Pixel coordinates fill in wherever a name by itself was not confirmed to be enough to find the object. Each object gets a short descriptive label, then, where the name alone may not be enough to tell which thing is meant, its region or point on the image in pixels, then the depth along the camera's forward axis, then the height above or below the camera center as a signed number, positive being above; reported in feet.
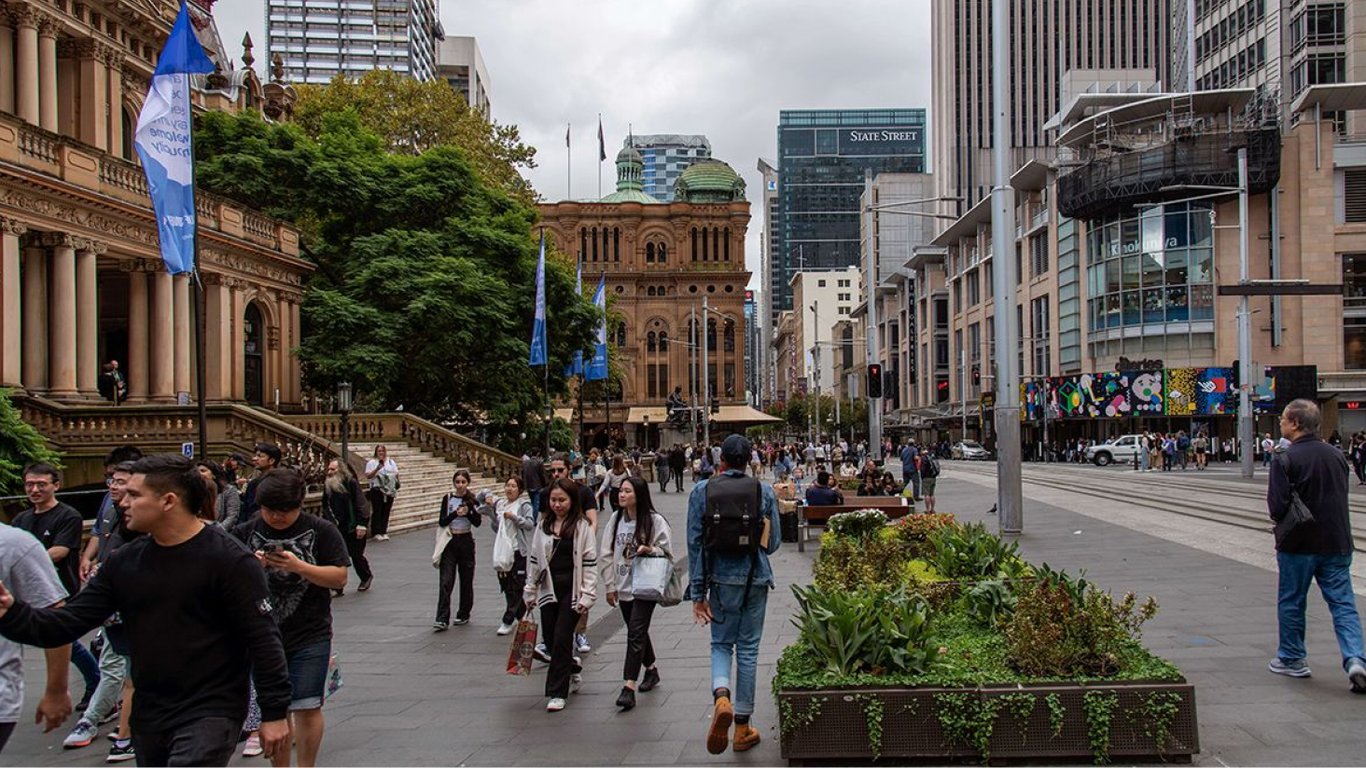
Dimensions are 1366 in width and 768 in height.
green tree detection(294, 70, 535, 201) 153.69 +40.30
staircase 78.12 -6.94
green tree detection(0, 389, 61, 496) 58.70 -2.28
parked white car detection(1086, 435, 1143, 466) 165.82 -8.67
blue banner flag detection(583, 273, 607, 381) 130.21 +5.66
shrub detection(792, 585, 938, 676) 20.39 -4.52
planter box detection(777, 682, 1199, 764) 19.22 -5.77
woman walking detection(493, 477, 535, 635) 30.99 -3.74
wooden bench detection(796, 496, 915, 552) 56.13 -5.88
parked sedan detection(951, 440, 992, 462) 214.90 -10.98
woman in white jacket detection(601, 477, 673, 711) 25.29 -3.55
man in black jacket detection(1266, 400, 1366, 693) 23.61 -2.83
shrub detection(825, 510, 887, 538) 43.27 -4.99
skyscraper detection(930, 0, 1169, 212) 410.10 +131.30
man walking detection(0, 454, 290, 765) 12.76 -2.55
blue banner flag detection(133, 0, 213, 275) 51.26 +12.19
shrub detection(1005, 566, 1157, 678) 20.24 -4.49
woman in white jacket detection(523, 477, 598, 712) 25.31 -3.84
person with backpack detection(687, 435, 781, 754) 21.13 -3.39
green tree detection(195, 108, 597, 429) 107.34 +13.92
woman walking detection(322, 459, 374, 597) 43.27 -4.18
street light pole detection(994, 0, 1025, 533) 52.16 +4.57
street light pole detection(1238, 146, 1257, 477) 117.80 +0.64
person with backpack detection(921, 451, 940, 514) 78.69 -5.79
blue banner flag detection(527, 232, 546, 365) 100.27 +5.74
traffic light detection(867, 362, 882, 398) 80.51 +1.17
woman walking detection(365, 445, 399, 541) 64.28 -5.16
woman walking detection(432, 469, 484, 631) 36.22 -4.60
